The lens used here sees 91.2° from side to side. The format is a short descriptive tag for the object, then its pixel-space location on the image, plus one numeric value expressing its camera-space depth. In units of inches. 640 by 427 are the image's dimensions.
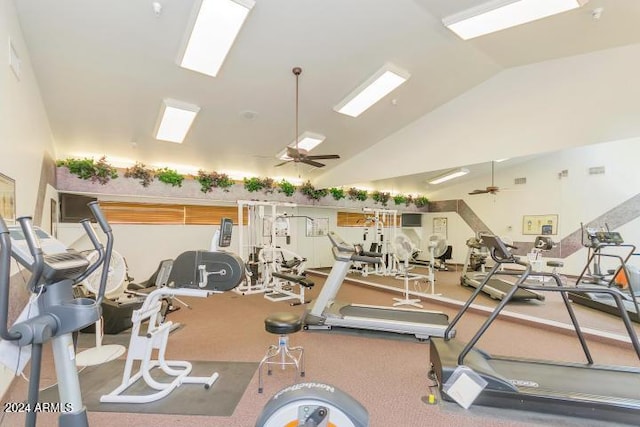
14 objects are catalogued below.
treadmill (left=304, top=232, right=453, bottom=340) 146.9
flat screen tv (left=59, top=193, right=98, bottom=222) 209.8
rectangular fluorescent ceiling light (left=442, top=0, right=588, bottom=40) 119.3
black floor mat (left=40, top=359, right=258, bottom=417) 92.8
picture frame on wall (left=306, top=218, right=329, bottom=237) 359.9
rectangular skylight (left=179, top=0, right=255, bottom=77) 115.9
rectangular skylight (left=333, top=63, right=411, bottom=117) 171.3
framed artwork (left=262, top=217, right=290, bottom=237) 268.3
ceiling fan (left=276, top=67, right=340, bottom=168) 178.5
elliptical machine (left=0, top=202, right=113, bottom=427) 47.5
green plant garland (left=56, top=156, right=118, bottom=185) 218.8
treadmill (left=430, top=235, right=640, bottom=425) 86.5
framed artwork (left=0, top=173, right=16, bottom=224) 92.9
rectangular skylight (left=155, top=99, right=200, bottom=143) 178.1
